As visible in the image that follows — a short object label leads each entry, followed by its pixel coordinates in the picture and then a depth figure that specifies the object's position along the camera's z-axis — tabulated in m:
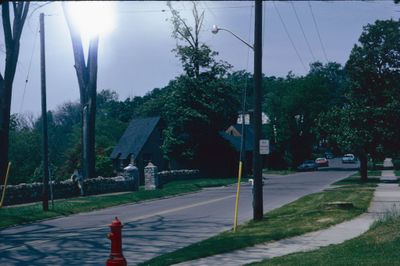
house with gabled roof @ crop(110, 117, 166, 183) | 51.62
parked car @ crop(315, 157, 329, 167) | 78.12
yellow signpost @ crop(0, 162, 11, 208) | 23.76
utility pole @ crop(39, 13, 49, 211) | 21.78
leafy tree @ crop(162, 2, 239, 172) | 50.09
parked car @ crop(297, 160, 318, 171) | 68.75
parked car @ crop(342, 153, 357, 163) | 92.50
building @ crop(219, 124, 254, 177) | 54.98
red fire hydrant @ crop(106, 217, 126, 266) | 7.11
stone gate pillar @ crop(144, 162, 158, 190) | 34.53
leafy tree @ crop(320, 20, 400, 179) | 34.31
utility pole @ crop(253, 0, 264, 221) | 15.85
